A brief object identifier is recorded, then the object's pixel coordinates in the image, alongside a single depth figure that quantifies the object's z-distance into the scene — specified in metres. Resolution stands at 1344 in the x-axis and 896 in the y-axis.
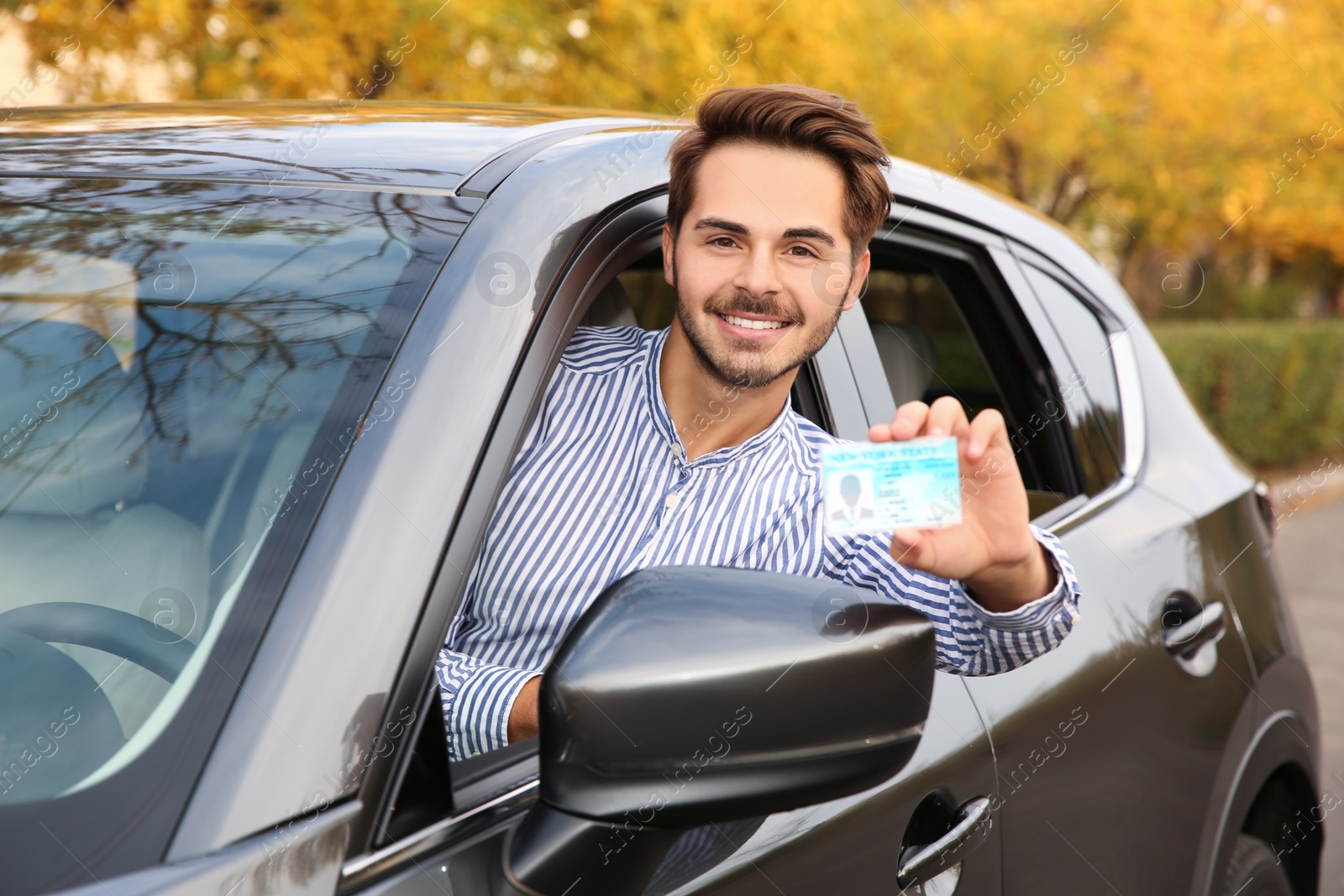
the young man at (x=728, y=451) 1.57
